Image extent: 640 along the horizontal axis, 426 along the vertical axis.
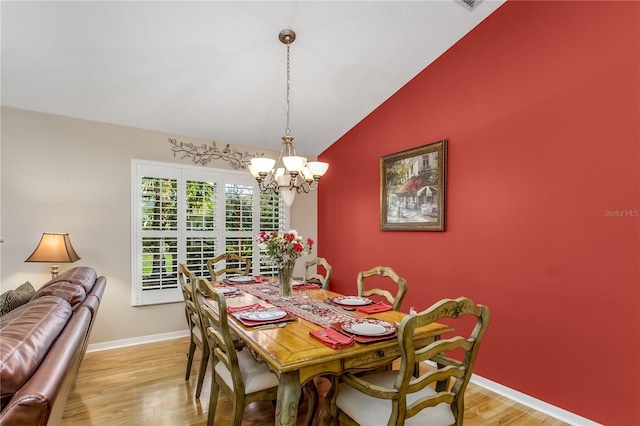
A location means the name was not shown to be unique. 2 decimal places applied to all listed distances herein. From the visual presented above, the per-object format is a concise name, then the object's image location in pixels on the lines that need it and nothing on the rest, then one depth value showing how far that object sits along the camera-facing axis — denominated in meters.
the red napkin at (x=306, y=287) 2.97
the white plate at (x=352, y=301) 2.35
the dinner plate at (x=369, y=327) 1.70
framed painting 3.14
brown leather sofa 0.89
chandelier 2.42
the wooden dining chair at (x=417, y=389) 1.31
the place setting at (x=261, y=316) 1.89
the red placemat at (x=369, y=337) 1.63
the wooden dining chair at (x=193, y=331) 2.32
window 3.71
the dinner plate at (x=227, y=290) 2.69
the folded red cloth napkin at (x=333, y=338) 1.55
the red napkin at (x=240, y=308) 2.15
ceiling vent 2.61
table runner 2.01
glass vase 2.47
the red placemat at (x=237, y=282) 3.15
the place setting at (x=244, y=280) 3.19
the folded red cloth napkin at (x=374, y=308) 2.20
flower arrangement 2.40
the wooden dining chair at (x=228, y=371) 1.71
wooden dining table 1.42
